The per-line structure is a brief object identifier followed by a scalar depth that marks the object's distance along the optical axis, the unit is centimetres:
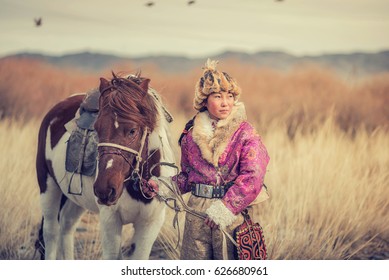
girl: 746
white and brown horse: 755
